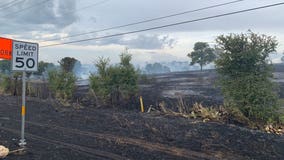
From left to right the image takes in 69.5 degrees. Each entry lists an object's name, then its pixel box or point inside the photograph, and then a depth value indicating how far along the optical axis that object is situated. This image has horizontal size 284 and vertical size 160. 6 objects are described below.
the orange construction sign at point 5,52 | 8.17
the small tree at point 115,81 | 16.72
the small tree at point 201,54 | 44.23
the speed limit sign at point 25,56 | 6.25
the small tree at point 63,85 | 19.61
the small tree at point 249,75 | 10.58
